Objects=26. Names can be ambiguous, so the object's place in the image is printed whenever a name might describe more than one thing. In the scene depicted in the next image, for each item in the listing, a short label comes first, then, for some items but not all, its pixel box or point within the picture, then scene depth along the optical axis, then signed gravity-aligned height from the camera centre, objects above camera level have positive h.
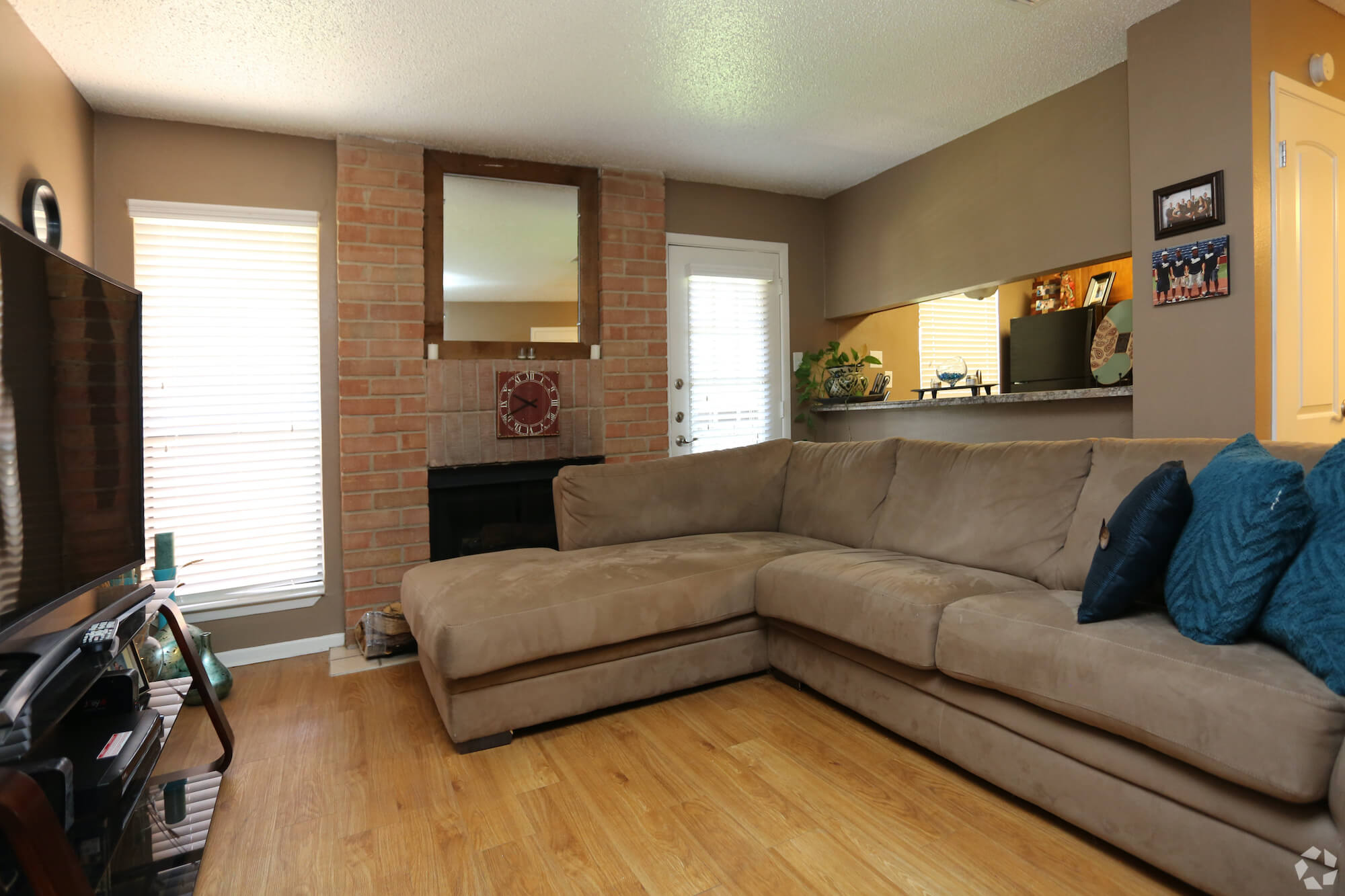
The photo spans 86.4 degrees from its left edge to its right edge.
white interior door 2.51 +0.64
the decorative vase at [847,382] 4.60 +0.42
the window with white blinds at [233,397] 3.29 +0.29
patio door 4.46 +0.67
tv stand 1.03 -0.56
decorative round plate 3.14 +0.43
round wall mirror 2.49 +0.89
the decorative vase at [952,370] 4.07 +0.52
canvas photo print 2.52 +0.61
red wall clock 3.86 +0.26
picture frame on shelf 4.49 +0.97
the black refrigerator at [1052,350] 3.48 +0.47
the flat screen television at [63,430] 1.43 +0.07
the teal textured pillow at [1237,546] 1.46 -0.23
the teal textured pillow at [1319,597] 1.32 -0.31
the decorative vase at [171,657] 2.85 -0.80
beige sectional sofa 1.37 -0.51
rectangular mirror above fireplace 3.76 +1.06
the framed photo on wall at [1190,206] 2.52 +0.86
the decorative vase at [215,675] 2.86 -0.87
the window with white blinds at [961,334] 5.21 +0.83
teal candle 2.86 -0.37
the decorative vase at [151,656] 2.67 -0.74
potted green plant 4.61 +0.47
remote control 1.61 -0.41
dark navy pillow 1.68 -0.25
